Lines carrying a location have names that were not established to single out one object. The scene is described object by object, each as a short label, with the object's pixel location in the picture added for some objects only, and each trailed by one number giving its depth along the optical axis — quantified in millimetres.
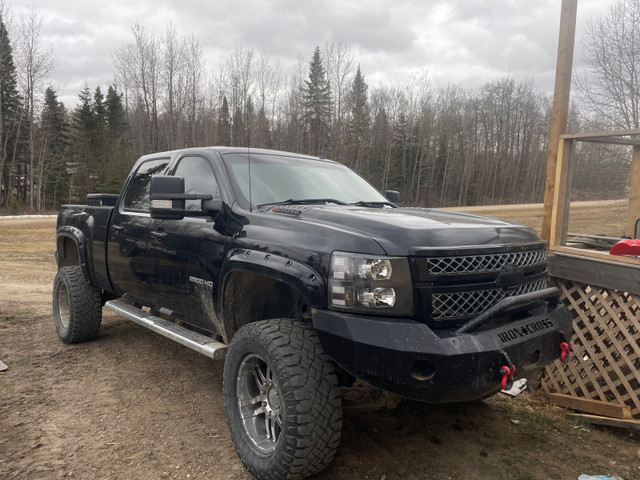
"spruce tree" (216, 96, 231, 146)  41438
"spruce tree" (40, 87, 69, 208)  39969
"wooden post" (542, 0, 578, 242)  4750
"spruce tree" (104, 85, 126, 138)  50031
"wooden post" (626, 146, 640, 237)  5324
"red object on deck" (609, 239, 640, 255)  3886
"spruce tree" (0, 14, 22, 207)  35312
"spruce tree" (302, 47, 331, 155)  45531
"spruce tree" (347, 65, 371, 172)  49062
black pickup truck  2420
